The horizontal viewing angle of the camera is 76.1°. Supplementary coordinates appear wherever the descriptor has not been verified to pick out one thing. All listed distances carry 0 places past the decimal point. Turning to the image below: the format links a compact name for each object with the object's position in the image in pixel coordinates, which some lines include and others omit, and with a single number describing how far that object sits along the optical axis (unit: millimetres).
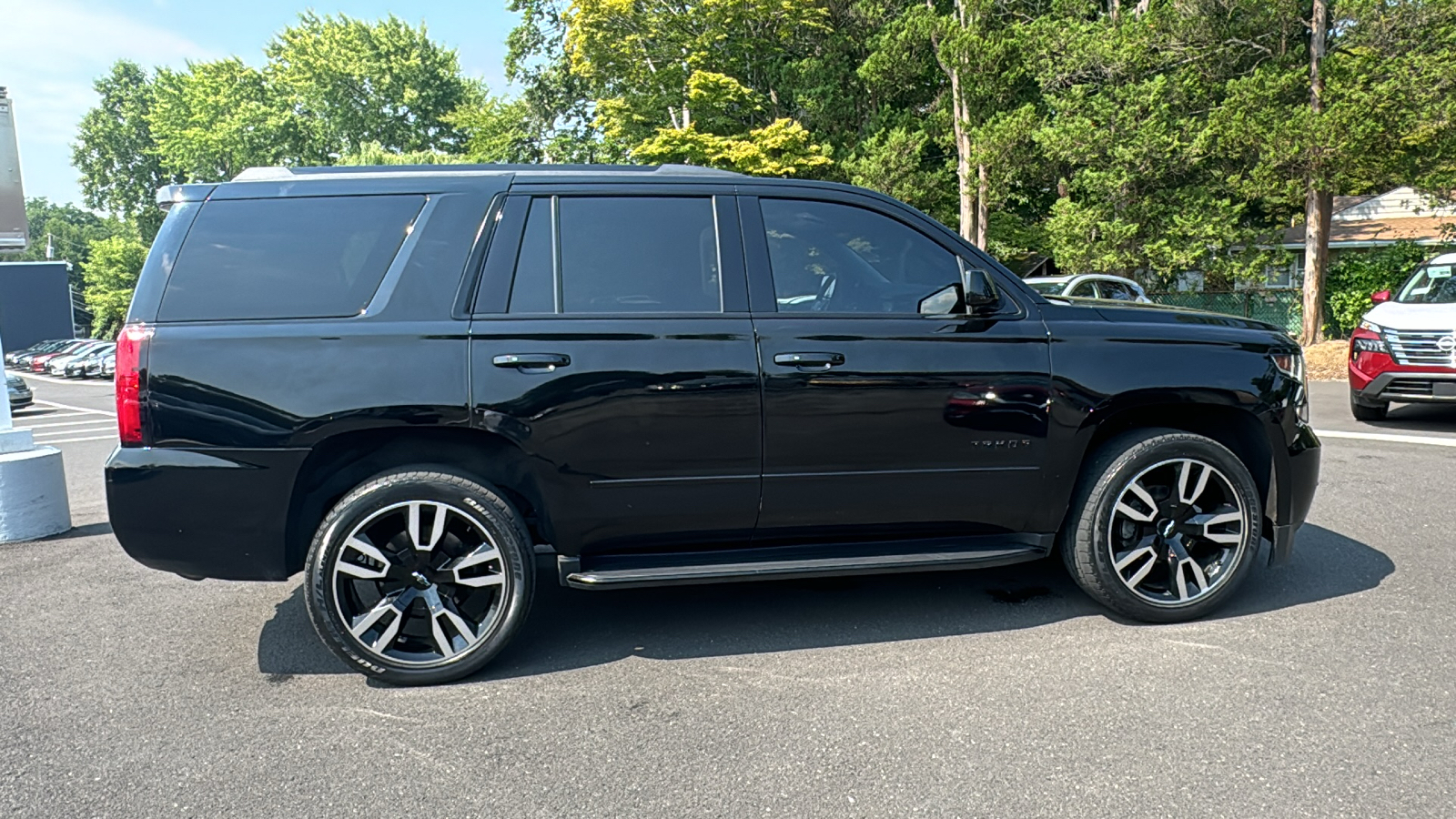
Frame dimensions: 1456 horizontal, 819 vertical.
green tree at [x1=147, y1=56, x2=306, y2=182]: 55344
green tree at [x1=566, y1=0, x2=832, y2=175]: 27281
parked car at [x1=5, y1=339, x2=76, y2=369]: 47125
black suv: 3416
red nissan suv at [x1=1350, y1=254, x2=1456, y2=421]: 8555
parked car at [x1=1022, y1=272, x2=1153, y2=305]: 11375
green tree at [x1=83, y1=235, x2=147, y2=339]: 64875
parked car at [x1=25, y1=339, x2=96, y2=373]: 43438
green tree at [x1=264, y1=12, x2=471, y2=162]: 55219
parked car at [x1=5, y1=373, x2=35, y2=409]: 23094
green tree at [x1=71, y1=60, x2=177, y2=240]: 73375
